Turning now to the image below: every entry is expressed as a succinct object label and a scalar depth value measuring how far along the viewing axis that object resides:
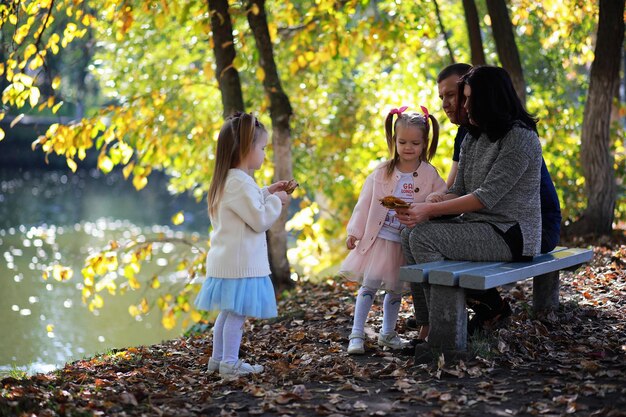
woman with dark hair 4.31
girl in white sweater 4.33
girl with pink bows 4.63
